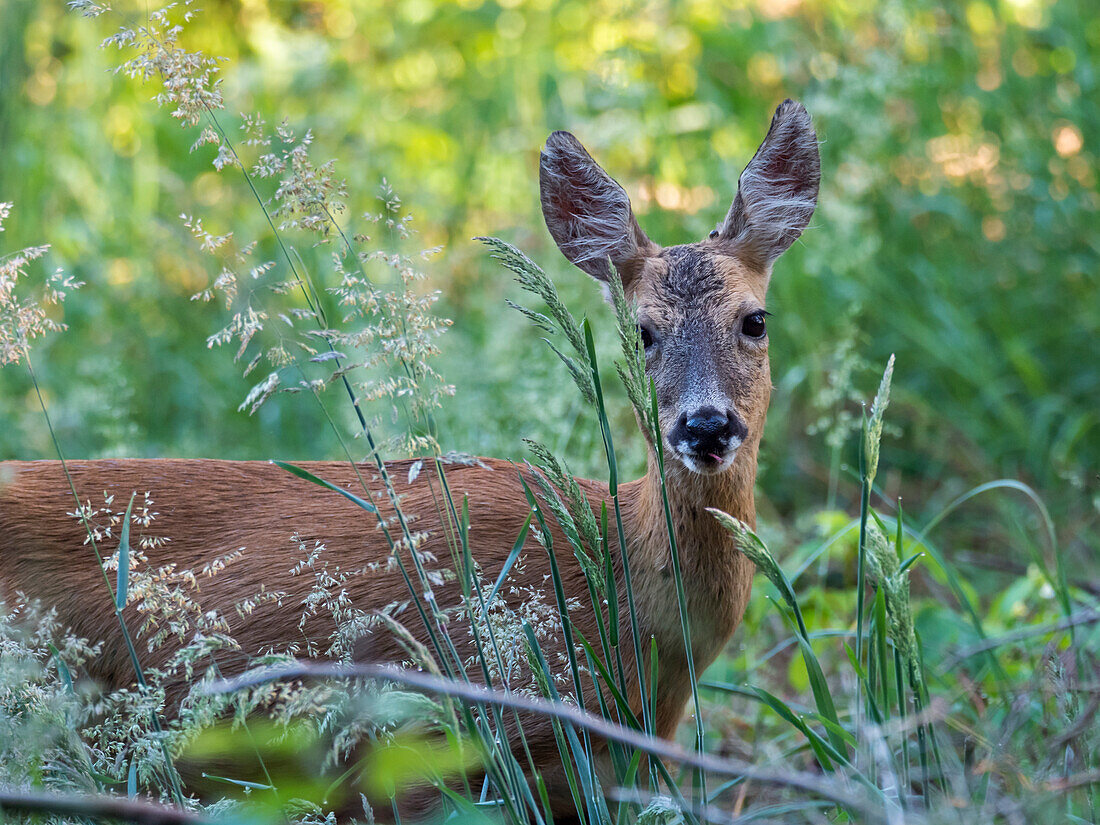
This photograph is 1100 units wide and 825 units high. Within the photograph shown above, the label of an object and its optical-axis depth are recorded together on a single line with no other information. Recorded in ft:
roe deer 33.95
